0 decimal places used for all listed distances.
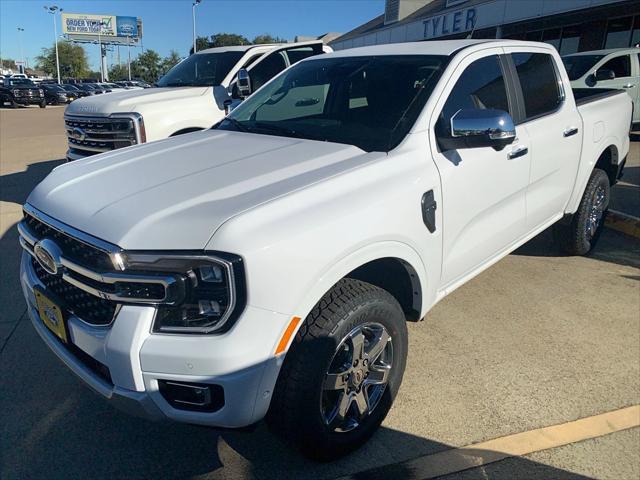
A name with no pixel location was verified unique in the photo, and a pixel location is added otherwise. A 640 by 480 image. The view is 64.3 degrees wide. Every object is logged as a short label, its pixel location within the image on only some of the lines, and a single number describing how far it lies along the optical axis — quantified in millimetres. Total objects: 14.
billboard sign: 84312
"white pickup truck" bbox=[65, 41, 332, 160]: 5887
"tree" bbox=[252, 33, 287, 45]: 87188
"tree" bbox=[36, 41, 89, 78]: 89438
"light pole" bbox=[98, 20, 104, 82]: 74812
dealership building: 16234
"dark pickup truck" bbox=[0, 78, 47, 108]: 30047
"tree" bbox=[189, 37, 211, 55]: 77538
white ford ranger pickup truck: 1888
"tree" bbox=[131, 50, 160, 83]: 98812
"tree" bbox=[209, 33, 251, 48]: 82344
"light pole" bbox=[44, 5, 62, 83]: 77938
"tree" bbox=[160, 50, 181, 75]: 94025
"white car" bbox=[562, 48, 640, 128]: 11070
